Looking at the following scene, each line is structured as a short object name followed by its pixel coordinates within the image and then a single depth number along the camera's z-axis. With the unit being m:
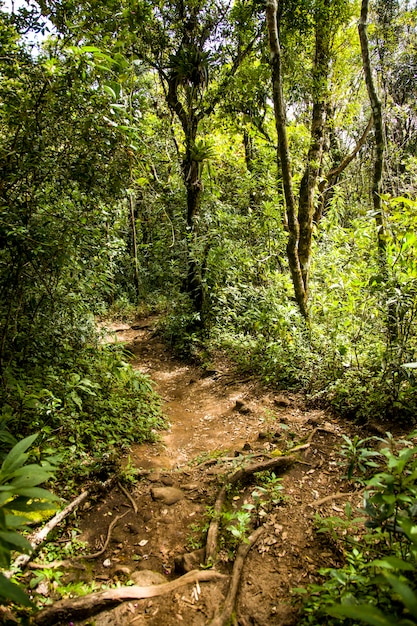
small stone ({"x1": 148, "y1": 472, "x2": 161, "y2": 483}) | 4.48
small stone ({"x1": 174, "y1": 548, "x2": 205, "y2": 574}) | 3.10
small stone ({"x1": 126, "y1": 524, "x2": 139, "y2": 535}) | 3.69
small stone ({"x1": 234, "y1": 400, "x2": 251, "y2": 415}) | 6.38
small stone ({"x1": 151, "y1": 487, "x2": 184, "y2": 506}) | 4.12
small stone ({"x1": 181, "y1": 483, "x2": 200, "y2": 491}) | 4.35
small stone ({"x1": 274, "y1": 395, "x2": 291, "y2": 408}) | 6.17
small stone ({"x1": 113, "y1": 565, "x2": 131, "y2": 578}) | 3.09
